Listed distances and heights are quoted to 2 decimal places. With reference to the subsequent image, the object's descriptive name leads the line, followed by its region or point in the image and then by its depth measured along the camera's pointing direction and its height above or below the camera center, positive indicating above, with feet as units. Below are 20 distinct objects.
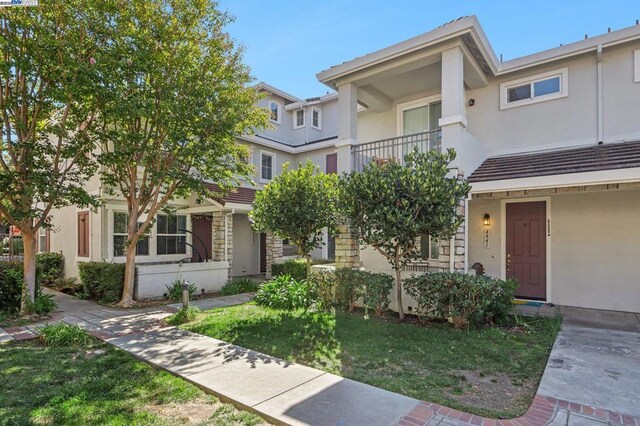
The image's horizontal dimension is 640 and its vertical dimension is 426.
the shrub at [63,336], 19.84 -6.95
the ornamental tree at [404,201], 22.33 +0.68
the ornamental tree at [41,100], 23.95 +7.98
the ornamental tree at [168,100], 26.50 +8.98
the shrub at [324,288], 28.78 -6.19
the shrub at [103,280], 32.50 -6.34
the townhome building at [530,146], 25.80 +5.39
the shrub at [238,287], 37.50 -8.05
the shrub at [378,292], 25.39 -5.64
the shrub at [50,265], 41.98 -6.35
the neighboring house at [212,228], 37.58 -1.90
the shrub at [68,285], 37.96 -7.95
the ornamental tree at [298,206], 29.12 +0.48
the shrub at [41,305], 26.52 -6.94
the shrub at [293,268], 41.42 -6.64
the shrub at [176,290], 34.04 -7.50
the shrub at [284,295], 28.94 -6.85
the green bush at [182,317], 25.04 -7.43
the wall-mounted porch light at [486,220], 32.58 -0.71
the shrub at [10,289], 27.81 -5.97
